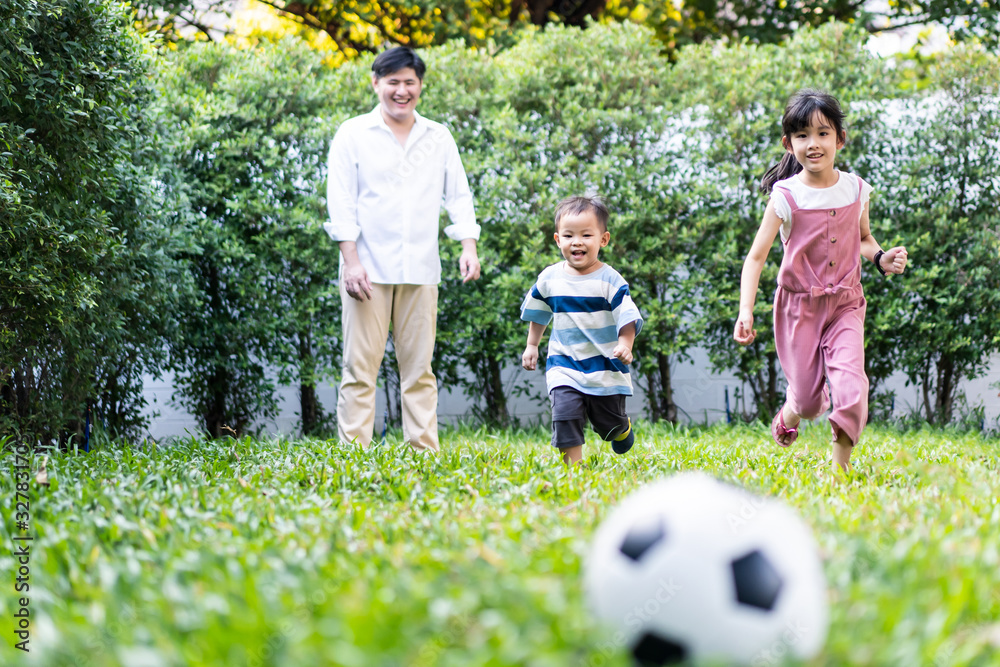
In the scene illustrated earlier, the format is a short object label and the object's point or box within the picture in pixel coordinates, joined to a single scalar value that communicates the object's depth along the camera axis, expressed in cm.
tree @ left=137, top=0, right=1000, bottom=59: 1038
